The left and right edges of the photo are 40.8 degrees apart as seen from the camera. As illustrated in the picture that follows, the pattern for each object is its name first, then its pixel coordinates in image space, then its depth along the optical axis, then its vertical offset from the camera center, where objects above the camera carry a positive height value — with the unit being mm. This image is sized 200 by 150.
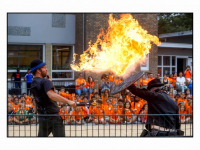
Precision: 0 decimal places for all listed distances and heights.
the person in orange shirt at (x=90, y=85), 10562 -493
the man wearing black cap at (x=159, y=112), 4488 -655
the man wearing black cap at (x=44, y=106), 4465 -557
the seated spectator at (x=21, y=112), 6645 -1178
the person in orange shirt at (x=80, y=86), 10602 -523
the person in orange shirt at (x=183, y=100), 9420 -930
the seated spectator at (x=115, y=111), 7956 -1190
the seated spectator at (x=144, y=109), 8631 -1153
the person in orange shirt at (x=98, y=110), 8523 -1173
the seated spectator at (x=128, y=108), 8598 -1111
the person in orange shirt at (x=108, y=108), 8516 -1105
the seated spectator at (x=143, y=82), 11523 -389
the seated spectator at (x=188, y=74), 13208 -7
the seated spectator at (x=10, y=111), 7888 -1168
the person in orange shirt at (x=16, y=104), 8789 -1037
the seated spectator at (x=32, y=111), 8362 -1190
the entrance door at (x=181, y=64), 19656 +726
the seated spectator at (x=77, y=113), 7538 -1220
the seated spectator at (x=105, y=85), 10373 -458
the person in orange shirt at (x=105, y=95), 9216 -765
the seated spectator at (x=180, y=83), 12117 -445
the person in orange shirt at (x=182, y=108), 8810 -1127
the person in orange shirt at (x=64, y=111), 8012 -1162
